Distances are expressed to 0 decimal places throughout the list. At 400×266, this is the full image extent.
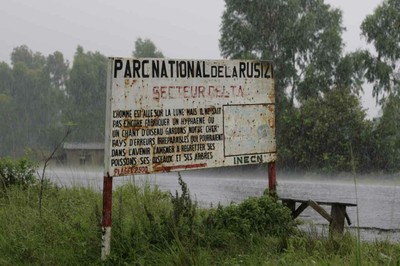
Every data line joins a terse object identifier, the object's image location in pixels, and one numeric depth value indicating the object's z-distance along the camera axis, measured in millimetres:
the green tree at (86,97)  65750
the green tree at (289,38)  42062
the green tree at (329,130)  37250
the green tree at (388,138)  37656
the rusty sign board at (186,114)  7113
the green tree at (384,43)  38406
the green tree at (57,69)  92375
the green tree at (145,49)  68312
